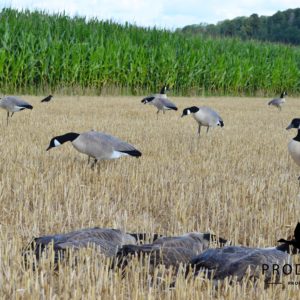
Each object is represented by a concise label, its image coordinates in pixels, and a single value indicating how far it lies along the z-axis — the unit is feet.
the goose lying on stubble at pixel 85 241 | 26.50
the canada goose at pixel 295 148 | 50.29
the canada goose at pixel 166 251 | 26.05
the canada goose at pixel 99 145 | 51.55
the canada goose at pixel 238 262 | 24.49
